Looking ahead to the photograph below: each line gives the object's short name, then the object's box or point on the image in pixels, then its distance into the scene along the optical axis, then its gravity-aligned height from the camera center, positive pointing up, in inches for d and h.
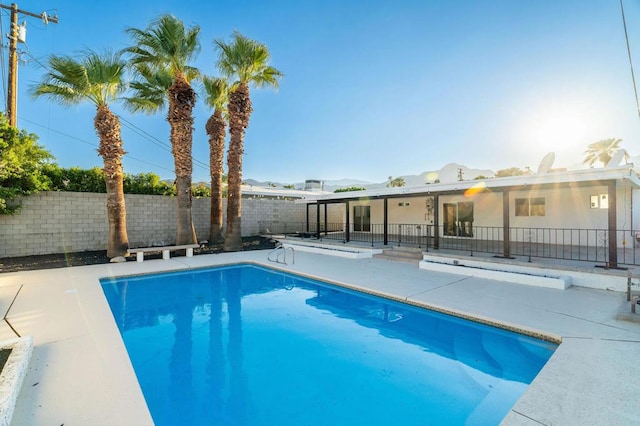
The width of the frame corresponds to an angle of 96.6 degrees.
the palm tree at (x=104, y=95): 385.1 +172.6
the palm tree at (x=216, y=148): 569.3 +135.7
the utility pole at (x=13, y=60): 426.9 +247.9
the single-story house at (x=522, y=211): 311.4 +2.0
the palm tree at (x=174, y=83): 440.5 +233.1
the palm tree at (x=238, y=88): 493.4 +231.9
